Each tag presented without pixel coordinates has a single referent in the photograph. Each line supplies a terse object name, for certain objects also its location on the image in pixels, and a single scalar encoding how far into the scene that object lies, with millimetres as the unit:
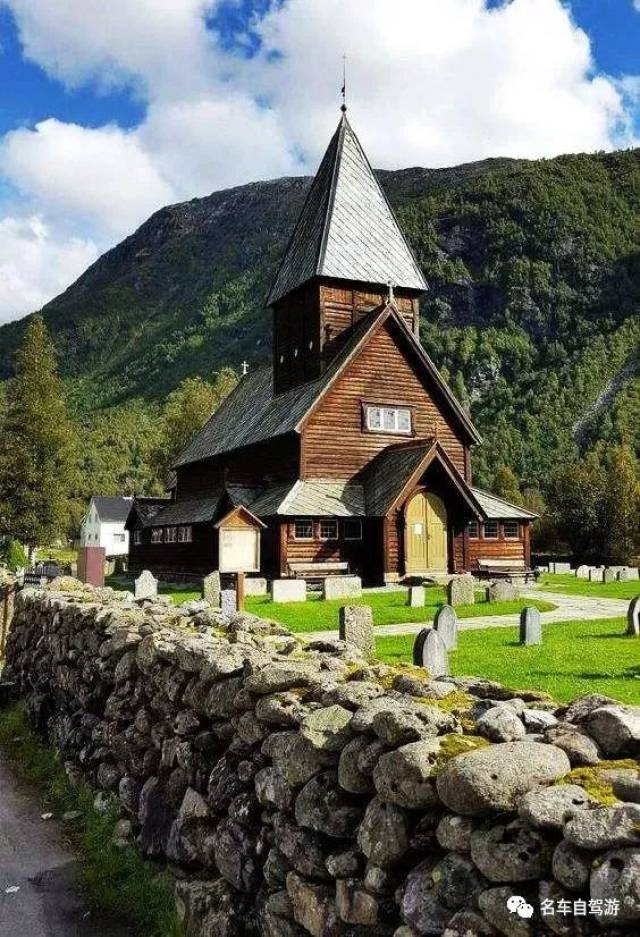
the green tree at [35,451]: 58125
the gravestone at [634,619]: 15297
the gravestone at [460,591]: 22250
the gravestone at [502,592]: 23266
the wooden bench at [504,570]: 35062
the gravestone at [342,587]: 24844
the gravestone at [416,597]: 22391
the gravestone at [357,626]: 13695
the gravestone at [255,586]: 27530
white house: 101688
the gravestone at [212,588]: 21703
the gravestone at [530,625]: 14008
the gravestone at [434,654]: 10062
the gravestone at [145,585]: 26562
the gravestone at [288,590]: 24172
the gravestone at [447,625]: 13211
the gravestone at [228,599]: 18750
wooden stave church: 32000
